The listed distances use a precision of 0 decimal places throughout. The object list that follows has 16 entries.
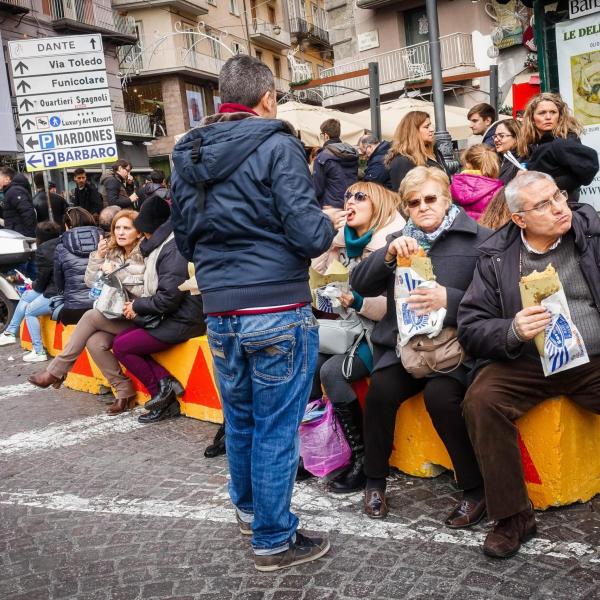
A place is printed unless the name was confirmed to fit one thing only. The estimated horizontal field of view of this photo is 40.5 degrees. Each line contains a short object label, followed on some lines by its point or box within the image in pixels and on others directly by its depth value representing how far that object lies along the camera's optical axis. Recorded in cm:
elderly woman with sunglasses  386
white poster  612
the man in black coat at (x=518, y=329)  345
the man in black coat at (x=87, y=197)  1305
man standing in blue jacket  318
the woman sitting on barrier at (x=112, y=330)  646
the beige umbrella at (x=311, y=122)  1520
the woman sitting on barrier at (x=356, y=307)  435
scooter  1028
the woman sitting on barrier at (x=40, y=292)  835
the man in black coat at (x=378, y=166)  774
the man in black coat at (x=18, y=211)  1202
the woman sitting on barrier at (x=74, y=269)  739
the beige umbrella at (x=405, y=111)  1605
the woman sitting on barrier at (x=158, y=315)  596
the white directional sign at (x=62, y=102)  1025
